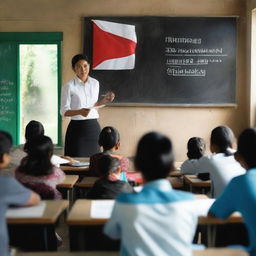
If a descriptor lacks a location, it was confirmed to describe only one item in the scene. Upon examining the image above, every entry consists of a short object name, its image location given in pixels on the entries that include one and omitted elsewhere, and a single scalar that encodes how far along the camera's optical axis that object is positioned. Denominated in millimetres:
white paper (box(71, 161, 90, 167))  3897
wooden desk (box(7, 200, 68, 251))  2205
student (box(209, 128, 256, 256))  1956
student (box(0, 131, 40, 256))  1904
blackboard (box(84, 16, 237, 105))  6180
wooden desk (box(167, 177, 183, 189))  3297
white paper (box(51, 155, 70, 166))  3596
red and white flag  6184
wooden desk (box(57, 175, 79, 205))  3098
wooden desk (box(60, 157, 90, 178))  3816
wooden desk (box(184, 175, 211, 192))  3203
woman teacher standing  4863
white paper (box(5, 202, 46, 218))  2090
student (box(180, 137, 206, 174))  3773
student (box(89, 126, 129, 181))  3514
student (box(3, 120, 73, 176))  3341
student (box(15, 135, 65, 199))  2701
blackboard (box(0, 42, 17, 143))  6188
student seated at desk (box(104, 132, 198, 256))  1667
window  6176
